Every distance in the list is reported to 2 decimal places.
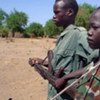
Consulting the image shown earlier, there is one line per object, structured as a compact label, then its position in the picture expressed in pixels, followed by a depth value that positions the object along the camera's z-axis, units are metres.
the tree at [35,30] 21.19
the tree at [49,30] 17.81
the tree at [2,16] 24.13
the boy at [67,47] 1.11
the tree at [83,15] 14.36
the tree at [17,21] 21.77
